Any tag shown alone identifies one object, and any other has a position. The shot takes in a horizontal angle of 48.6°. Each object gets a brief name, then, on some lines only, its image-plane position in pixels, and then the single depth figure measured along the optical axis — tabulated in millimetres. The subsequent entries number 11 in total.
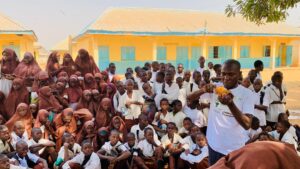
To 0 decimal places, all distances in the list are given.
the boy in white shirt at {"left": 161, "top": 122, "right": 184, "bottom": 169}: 4730
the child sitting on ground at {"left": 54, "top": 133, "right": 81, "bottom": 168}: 4414
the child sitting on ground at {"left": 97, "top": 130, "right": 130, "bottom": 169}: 4493
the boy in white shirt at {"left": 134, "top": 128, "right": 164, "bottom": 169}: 4684
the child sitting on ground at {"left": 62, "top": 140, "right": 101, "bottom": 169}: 4242
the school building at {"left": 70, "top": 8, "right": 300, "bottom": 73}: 18188
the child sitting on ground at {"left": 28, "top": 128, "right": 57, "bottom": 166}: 4570
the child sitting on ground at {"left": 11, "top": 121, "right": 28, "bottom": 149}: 4574
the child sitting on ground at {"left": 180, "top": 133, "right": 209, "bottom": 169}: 4582
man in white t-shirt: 2564
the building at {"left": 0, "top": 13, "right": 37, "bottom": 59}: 15041
